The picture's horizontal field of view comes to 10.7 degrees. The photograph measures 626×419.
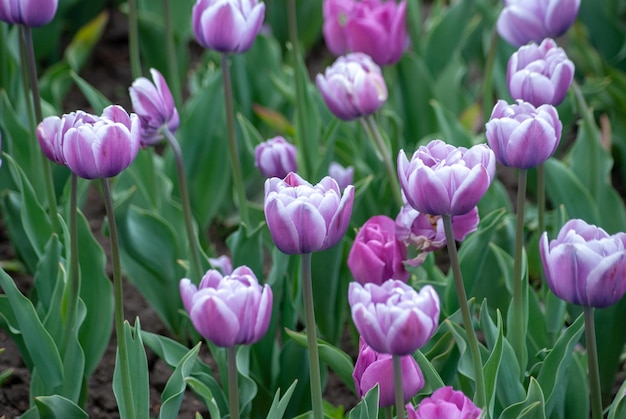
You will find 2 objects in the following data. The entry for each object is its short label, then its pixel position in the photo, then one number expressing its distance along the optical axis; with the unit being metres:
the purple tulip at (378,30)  2.56
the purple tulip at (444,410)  2.10
